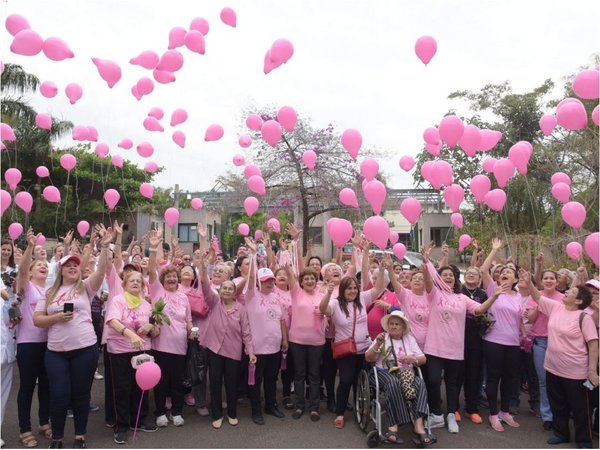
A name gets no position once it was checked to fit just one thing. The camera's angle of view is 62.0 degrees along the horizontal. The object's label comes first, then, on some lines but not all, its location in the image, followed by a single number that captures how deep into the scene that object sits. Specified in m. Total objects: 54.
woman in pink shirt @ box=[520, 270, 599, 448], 4.01
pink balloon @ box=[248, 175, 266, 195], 6.82
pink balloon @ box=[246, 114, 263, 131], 7.73
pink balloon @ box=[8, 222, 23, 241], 7.02
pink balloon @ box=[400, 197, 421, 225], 5.79
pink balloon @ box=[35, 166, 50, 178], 9.25
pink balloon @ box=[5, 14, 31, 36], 5.54
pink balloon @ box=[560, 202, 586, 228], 5.39
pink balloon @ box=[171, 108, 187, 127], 7.35
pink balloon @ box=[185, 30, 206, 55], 6.12
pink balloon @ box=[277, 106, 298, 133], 6.66
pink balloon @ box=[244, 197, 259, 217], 7.48
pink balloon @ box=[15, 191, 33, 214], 6.95
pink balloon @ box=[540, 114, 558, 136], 6.19
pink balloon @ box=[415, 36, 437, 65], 5.81
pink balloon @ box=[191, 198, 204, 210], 8.98
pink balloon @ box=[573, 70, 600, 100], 4.76
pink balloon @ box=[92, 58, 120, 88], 6.07
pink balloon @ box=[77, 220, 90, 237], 8.14
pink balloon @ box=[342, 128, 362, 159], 6.52
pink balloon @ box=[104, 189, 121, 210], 7.61
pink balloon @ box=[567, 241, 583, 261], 5.84
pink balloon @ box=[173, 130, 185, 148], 7.48
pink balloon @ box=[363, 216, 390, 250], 4.92
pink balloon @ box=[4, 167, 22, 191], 7.24
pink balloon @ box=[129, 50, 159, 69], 6.21
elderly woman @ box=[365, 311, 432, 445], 4.10
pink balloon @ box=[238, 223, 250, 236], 7.97
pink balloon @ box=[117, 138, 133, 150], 7.73
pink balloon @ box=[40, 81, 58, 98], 7.01
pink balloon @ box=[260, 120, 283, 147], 6.74
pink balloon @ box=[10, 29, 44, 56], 5.34
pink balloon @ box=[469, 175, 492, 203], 6.35
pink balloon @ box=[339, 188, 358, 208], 6.98
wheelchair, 4.06
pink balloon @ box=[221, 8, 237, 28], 6.17
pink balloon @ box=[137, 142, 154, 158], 7.83
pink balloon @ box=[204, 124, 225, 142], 7.34
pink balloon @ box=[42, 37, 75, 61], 5.61
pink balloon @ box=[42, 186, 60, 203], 7.89
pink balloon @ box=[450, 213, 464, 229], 7.49
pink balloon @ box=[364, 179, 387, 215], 5.72
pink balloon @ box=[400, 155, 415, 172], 8.02
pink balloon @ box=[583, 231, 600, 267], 4.42
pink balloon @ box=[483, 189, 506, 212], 6.42
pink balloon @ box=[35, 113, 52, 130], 7.99
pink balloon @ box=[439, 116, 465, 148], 5.63
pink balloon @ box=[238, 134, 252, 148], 8.65
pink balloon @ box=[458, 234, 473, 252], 8.11
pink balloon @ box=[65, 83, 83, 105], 7.04
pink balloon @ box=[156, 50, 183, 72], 6.12
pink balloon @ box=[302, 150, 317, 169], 8.34
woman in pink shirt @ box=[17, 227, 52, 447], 3.91
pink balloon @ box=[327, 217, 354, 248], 5.50
